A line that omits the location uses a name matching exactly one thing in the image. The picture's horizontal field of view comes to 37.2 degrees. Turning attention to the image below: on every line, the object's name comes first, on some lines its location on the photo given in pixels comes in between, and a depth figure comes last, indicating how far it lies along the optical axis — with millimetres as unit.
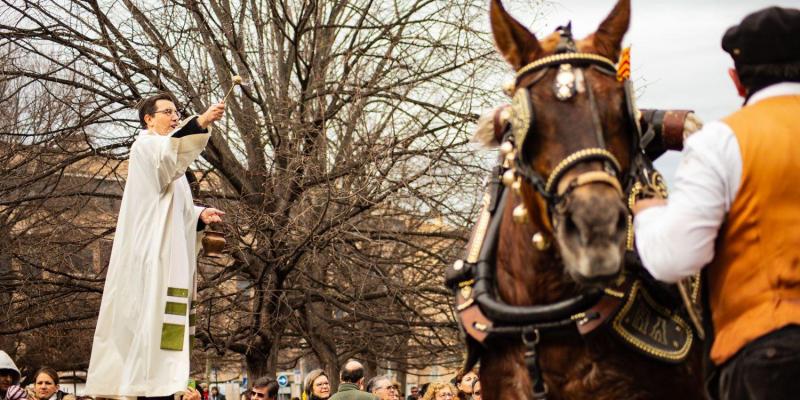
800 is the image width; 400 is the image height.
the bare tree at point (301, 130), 14539
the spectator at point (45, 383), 10877
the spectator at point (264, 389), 11758
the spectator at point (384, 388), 12414
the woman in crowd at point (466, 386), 12272
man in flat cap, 3635
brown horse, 4062
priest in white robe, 7461
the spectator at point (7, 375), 10797
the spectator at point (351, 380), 11000
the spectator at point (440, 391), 12698
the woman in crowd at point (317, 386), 12266
